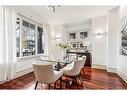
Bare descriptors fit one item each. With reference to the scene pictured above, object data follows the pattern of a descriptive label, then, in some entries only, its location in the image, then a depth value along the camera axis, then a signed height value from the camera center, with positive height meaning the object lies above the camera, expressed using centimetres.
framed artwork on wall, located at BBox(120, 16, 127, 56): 235 +31
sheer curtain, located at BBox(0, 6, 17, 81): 236 +12
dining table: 226 -46
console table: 428 -73
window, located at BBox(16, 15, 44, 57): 310 +40
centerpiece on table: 262 +1
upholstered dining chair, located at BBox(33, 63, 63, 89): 160 -59
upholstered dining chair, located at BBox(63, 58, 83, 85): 209 -67
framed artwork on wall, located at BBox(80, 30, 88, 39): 488 +82
